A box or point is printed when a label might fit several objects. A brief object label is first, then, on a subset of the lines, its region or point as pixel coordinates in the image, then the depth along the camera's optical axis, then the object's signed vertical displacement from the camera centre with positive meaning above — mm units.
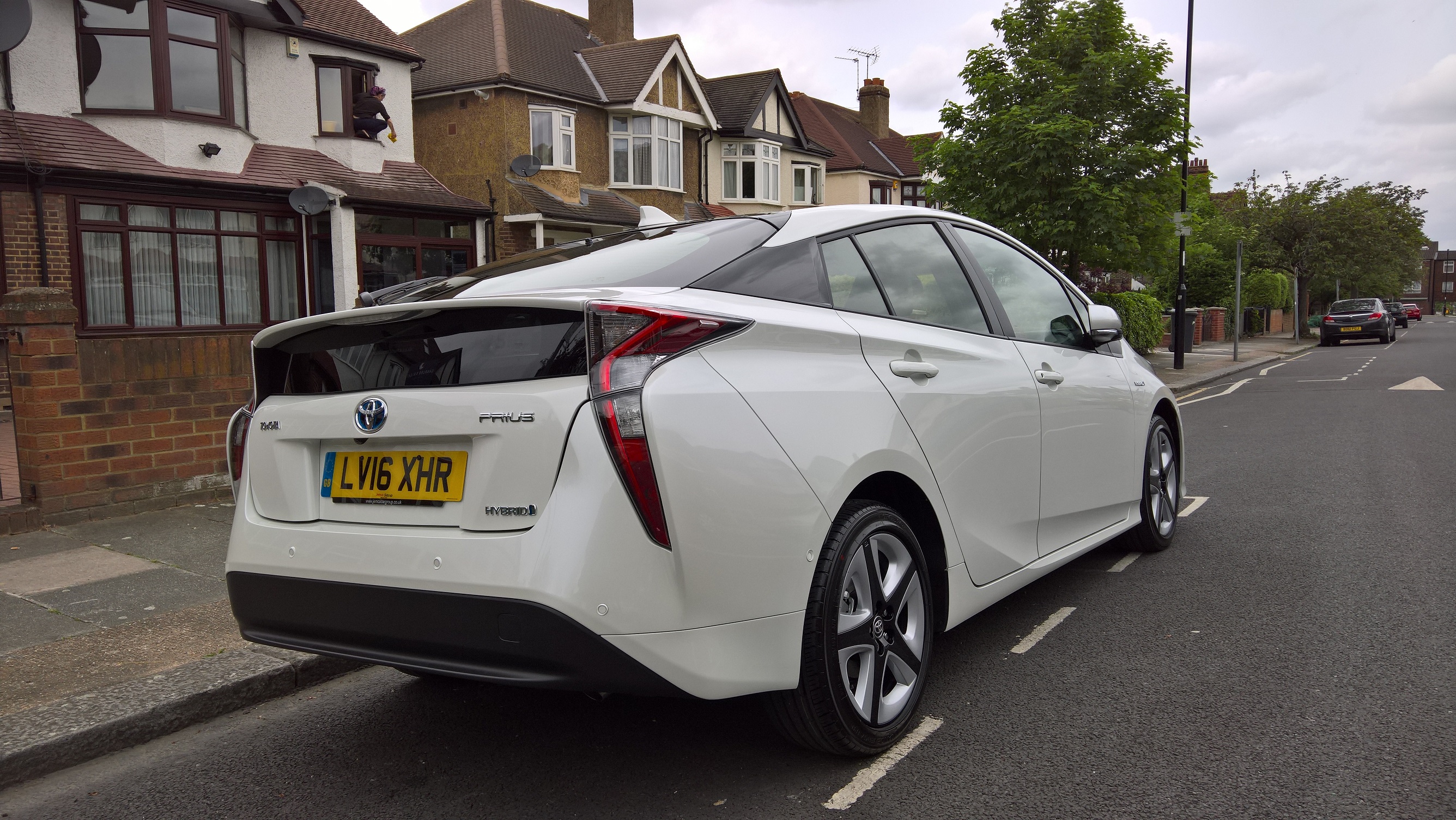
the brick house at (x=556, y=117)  25953 +5669
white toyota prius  2471 -393
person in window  21328 +4458
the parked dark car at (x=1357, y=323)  35844 -341
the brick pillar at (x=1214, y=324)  35875 -291
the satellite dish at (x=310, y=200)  14961 +1918
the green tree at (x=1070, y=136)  17797 +3186
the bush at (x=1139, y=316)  21562 +19
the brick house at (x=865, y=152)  46719 +8069
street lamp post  21703 +276
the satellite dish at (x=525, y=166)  23766 +3696
